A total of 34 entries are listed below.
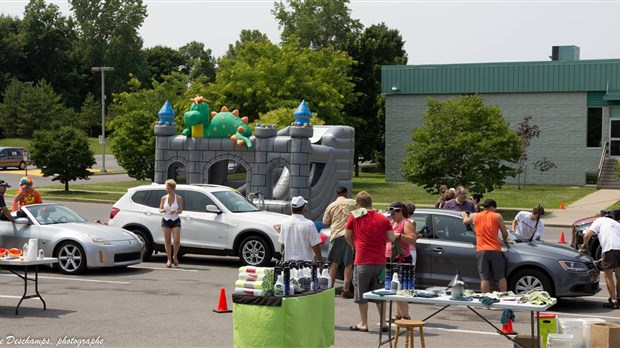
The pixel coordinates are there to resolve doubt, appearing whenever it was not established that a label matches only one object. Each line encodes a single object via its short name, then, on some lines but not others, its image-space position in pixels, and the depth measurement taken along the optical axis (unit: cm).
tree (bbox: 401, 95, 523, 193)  3338
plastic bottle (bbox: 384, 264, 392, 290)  1036
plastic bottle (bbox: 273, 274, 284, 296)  912
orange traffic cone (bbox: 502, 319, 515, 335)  1112
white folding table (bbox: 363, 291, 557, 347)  925
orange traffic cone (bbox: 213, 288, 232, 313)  1268
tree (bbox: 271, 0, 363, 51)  7800
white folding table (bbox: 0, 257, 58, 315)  1229
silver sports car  1628
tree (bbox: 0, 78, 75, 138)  7850
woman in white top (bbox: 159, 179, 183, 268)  1764
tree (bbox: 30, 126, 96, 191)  4125
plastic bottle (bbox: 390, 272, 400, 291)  1020
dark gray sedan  1377
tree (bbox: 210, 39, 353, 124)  4656
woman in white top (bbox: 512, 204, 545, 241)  1625
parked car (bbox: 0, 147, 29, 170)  5825
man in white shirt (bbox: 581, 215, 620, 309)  1405
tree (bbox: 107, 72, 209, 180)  4331
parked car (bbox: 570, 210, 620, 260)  2017
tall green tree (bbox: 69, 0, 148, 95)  9875
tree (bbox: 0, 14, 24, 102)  9331
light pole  5875
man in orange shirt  1325
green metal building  4725
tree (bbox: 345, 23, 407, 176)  6150
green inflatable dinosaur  2781
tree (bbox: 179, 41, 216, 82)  10644
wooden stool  938
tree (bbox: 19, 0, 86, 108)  9562
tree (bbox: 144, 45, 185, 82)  10994
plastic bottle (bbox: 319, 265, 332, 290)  992
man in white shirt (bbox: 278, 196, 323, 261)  1216
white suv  1788
